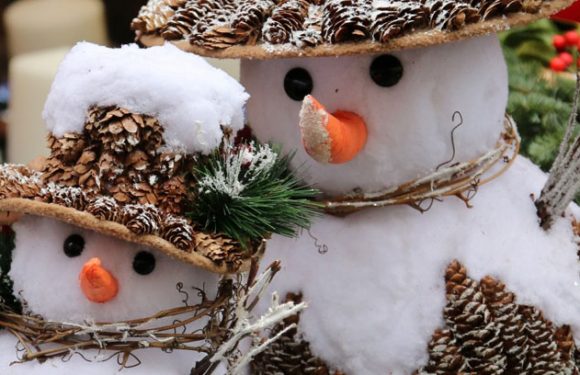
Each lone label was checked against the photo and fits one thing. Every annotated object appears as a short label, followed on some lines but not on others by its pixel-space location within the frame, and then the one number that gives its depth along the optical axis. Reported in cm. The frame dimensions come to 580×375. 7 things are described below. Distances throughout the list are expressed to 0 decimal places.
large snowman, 236
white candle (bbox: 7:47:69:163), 286
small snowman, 227
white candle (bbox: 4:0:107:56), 291
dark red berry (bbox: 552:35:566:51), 297
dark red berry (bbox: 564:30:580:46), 295
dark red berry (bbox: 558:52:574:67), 287
